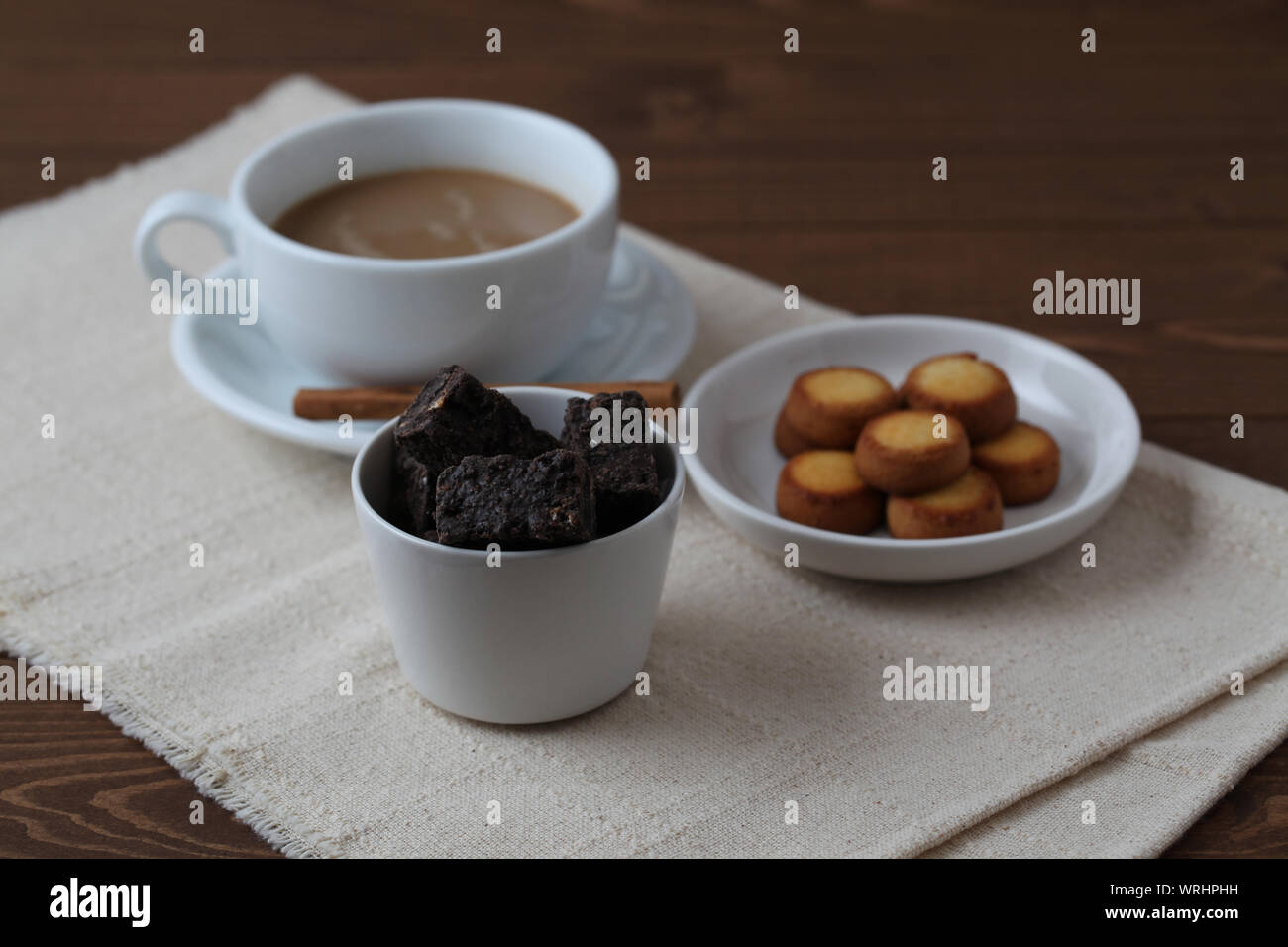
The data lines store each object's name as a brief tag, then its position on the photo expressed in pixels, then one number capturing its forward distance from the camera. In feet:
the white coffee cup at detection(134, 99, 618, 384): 2.10
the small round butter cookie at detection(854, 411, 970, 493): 1.99
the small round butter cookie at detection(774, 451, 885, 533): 2.02
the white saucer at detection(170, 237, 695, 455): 2.16
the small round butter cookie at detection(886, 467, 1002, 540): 1.99
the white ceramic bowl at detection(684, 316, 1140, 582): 1.96
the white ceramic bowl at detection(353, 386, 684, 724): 1.80
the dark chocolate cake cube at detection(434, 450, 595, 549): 1.77
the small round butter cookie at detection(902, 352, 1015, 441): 2.06
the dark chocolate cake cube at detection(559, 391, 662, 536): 1.83
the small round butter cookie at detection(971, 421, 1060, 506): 2.05
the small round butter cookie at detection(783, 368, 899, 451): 2.08
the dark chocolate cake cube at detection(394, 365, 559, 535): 1.84
